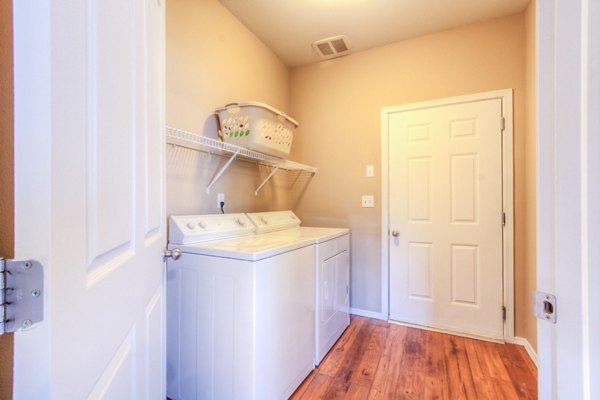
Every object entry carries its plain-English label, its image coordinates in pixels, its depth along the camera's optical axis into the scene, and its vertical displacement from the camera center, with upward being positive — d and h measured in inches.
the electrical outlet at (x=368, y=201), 100.8 -0.7
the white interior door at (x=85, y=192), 12.4 +0.5
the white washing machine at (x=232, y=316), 48.4 -23.3
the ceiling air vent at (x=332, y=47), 95.2 +58.2
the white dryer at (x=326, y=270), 71.6 -21.7
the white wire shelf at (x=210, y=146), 63.0 +14.5
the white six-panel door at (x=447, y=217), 84.4 -6.1
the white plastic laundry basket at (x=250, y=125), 71.7 +21.0
